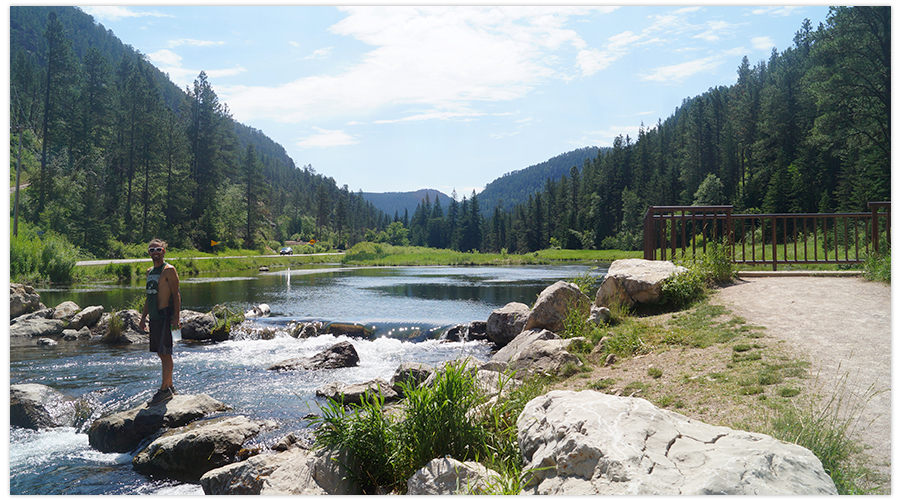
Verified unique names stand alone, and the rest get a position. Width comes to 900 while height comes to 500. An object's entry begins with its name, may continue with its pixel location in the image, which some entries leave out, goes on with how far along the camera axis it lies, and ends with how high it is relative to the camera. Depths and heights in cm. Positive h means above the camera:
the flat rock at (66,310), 1550 -209
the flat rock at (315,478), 419 -205
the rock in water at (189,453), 591 -257
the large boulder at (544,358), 695 -167
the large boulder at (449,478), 359 -173
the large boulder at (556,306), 1021 -125
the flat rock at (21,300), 1599 -185
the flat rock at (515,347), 805 -191
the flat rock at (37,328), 1371 -236
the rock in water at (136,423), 662 -253
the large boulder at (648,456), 267 -125
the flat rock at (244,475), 480 -232
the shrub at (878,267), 935 -39
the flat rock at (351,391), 821 -252
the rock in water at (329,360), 1096 -263
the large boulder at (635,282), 904 -67
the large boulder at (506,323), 1336 -212
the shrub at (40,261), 2341 -76
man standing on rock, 720 -84
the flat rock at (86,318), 1441 -217
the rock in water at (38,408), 734 -252
